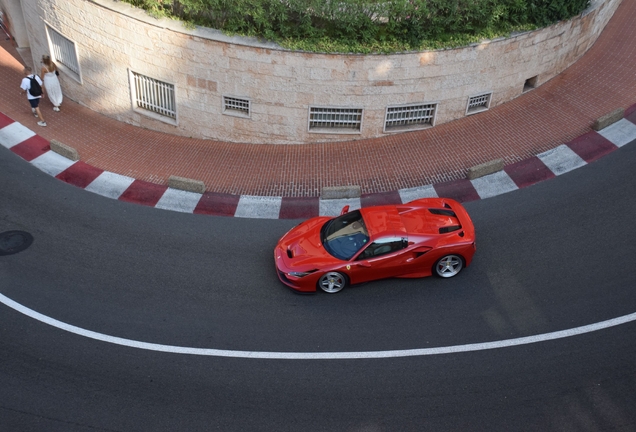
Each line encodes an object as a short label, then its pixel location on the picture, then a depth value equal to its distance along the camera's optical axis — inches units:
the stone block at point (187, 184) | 585.9
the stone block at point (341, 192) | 575.5
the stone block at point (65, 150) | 625.0
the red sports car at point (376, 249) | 460.8
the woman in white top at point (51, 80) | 675.4
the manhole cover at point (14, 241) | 512.4
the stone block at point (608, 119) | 624.4
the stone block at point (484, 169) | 582.2
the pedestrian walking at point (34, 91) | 655.8
